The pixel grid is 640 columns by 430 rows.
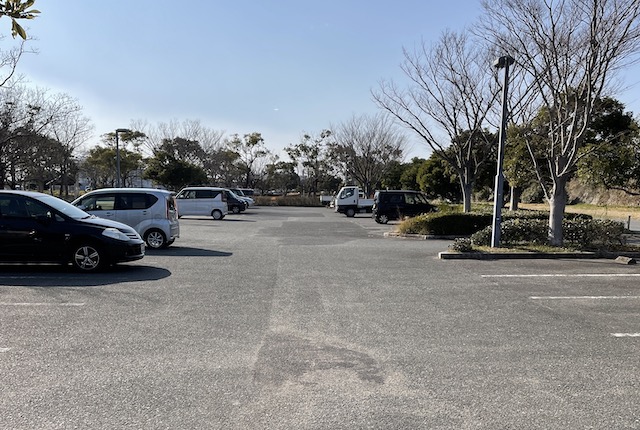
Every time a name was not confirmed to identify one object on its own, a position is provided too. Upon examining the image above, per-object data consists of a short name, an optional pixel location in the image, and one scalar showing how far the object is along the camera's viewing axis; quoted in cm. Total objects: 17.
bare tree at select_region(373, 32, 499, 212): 1838
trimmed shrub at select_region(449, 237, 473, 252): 1096
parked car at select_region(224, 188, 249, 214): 3122
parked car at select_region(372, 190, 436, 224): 2292
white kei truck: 3009
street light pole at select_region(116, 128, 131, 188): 2474
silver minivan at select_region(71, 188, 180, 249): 1175
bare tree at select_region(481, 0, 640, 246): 1027
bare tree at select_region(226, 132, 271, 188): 4744
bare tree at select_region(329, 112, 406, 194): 3997
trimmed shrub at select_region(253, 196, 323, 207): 4544
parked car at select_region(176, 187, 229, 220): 2430
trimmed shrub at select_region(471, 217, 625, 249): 1171
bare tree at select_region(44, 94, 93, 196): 3155
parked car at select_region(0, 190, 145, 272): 797
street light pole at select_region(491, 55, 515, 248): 1135
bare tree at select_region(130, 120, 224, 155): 4441
